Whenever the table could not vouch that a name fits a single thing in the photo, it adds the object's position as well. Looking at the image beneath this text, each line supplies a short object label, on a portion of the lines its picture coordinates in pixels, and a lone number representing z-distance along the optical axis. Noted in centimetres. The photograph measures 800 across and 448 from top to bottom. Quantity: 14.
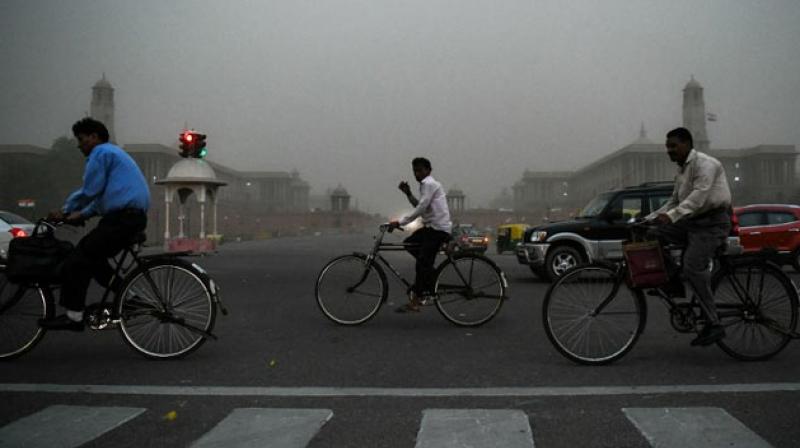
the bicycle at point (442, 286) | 659
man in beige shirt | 474
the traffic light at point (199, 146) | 1816
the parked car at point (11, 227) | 1412
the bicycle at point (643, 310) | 477
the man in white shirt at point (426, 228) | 660
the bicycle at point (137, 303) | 498
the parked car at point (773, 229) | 1313
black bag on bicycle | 481
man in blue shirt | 485
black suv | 1157
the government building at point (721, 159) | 10562
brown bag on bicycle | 471
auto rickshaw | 2406
